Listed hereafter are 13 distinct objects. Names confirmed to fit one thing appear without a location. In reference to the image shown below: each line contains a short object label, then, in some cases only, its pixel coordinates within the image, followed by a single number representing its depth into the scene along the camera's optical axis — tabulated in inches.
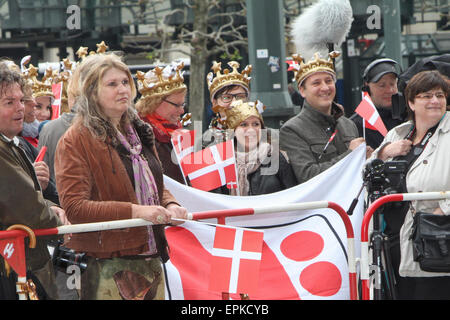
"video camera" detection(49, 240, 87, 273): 335.6
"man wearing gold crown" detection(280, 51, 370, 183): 452.1
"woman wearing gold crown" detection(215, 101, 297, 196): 446.3
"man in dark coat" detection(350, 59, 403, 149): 545.3
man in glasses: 537.4
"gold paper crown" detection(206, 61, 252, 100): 545.0
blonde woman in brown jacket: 320.8
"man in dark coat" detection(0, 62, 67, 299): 314.3
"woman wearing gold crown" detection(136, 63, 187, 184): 456.4
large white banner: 378.9
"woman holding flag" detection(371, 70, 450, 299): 397.4
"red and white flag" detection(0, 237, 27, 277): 314.3
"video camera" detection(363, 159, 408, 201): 399.5
